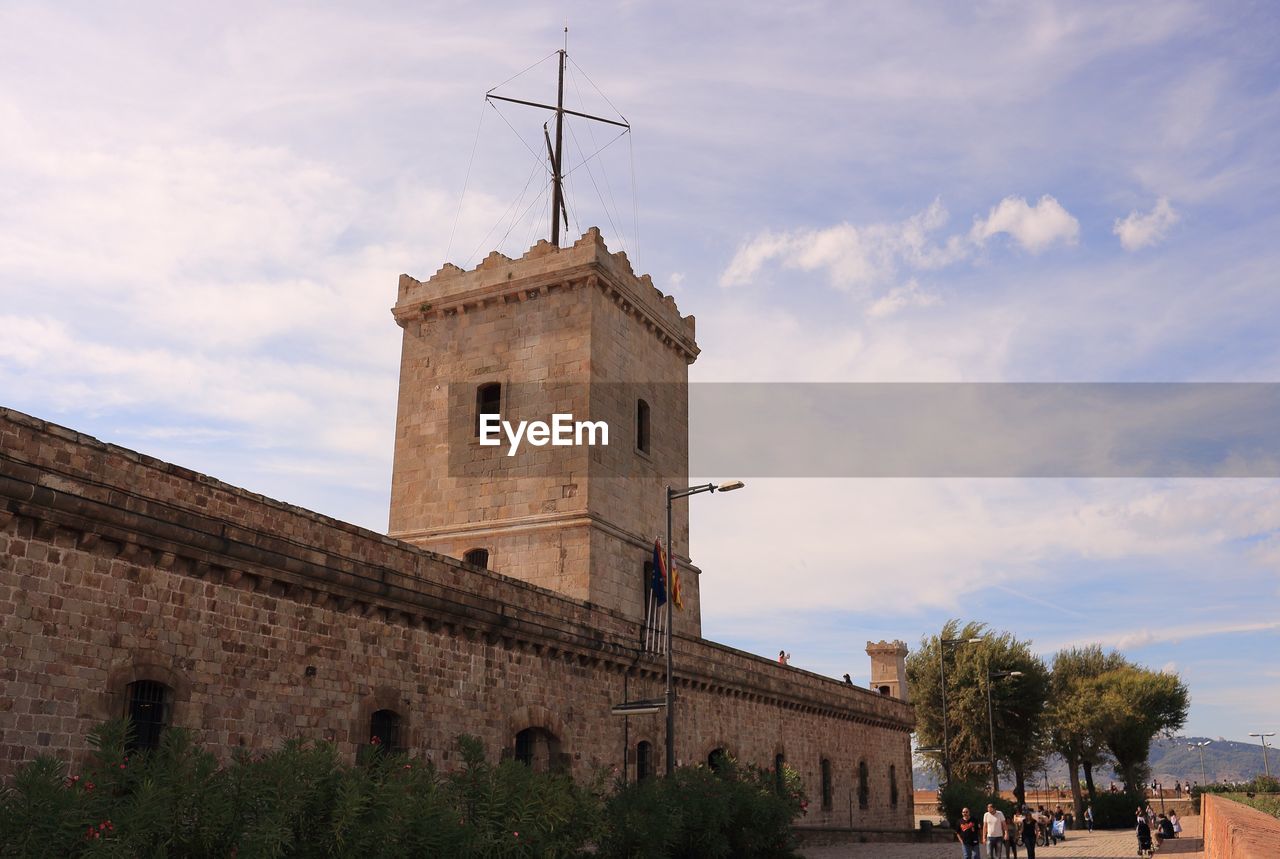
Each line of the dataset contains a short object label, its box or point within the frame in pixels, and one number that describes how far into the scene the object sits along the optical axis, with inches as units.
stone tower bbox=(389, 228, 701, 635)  978.7
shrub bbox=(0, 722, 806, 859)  303.4
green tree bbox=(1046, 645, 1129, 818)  2170.3
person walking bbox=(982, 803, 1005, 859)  821.2
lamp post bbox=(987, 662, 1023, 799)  1707.9
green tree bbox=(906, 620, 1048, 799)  2069.4
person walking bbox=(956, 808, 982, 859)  850.8
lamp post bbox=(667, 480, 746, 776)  724.7
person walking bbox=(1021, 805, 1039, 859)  930.7
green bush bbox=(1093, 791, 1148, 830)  1796.3
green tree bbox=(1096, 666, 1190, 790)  2172.7
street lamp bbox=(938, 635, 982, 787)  1729.8
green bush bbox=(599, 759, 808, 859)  600.1
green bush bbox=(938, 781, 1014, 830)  1382.9
